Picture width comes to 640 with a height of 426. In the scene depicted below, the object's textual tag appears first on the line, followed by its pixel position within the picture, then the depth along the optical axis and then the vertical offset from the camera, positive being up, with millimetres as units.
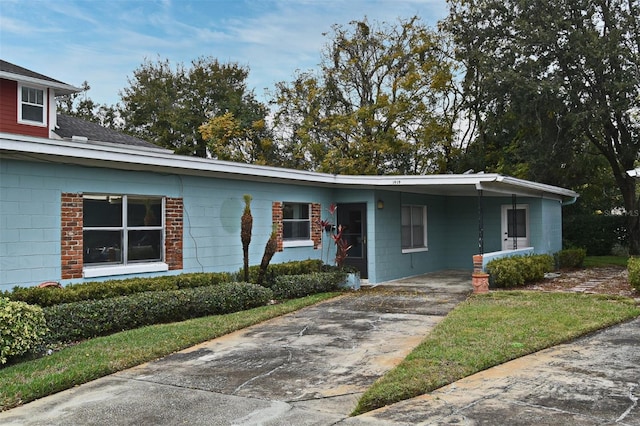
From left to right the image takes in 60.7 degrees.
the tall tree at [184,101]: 29500 +7262
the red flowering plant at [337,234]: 12812 -108
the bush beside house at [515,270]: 12289 -973
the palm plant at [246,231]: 10461 -11
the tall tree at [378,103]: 23891 +5817
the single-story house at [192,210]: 8016 +436
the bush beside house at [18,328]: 6102 -1112
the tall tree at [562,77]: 17188 +4982
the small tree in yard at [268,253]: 10742 -447
